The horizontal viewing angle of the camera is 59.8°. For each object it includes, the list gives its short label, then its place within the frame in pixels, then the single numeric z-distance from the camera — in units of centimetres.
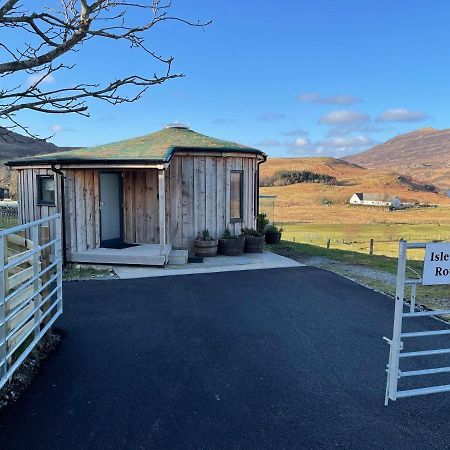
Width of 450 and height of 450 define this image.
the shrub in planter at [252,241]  1112
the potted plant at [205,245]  1031
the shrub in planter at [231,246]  1055
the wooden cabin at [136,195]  941
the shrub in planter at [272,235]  1323
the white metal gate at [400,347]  318
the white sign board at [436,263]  321
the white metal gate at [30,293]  328
